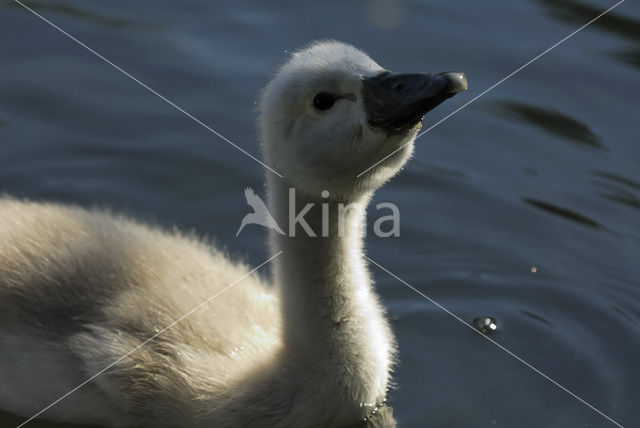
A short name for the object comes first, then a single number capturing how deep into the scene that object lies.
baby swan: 4.34
